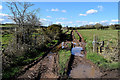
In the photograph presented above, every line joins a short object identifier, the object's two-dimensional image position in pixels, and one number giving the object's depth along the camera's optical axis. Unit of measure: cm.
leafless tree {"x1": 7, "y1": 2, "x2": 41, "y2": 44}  771
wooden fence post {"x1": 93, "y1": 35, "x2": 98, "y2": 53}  753
